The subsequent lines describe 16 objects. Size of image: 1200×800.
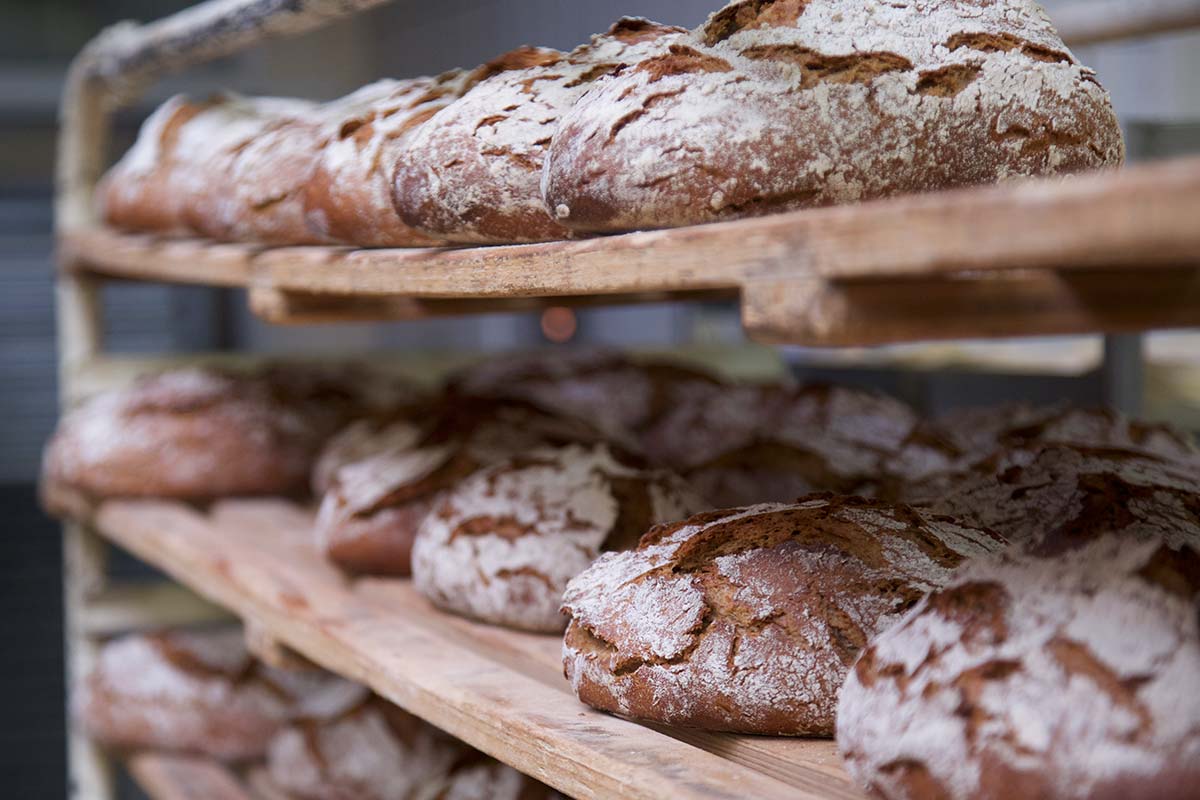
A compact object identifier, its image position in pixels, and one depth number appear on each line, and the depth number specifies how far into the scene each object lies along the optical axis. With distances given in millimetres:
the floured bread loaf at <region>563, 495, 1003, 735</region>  1096
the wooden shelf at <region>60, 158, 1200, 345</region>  631
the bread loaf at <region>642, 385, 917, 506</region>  1647
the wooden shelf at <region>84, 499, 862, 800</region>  1036
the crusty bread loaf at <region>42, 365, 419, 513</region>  2402
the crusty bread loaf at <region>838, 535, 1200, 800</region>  788
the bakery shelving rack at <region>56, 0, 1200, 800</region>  684
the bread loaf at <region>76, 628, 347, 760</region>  2463
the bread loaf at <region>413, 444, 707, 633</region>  1498
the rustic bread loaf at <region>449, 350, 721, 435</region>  2268
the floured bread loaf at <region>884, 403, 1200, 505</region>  1507
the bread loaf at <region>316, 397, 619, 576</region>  1790
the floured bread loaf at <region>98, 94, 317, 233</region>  2086
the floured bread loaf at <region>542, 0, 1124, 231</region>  969
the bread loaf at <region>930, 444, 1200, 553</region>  1043
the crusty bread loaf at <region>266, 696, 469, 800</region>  2066
